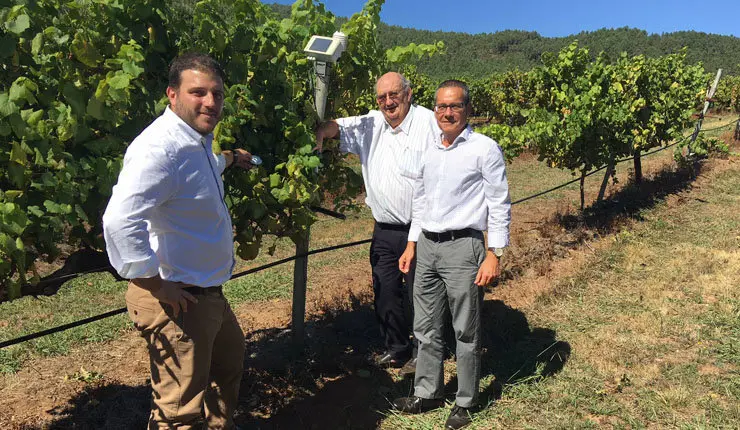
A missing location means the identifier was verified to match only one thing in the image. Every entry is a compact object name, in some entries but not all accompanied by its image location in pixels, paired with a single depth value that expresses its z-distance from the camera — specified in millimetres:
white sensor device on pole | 3396
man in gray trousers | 3289
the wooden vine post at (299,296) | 4262
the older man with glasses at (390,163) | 3850
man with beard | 2109
